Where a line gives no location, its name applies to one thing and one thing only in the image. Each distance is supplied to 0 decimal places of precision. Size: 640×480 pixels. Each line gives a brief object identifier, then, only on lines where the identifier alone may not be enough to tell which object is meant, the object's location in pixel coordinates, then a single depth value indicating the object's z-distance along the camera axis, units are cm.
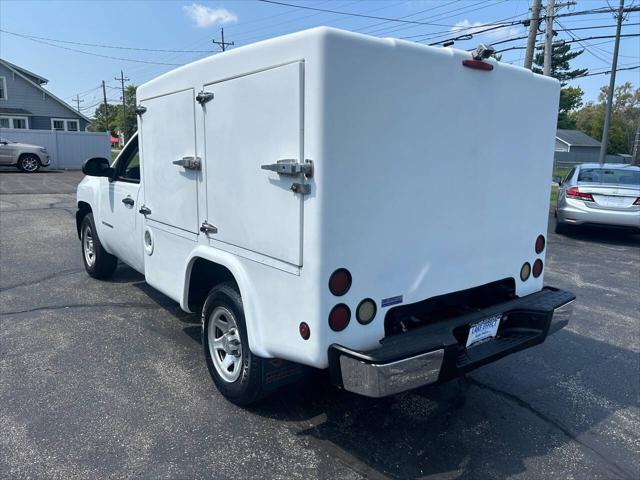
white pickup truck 254
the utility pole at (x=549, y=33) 1717
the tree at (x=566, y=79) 4347
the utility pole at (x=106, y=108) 7150
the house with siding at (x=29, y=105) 3008
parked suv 2184
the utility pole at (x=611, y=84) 2123
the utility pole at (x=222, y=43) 4019
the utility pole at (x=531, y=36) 1609
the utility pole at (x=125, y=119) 6122
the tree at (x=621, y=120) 6244
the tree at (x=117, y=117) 7094
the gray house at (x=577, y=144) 6581
